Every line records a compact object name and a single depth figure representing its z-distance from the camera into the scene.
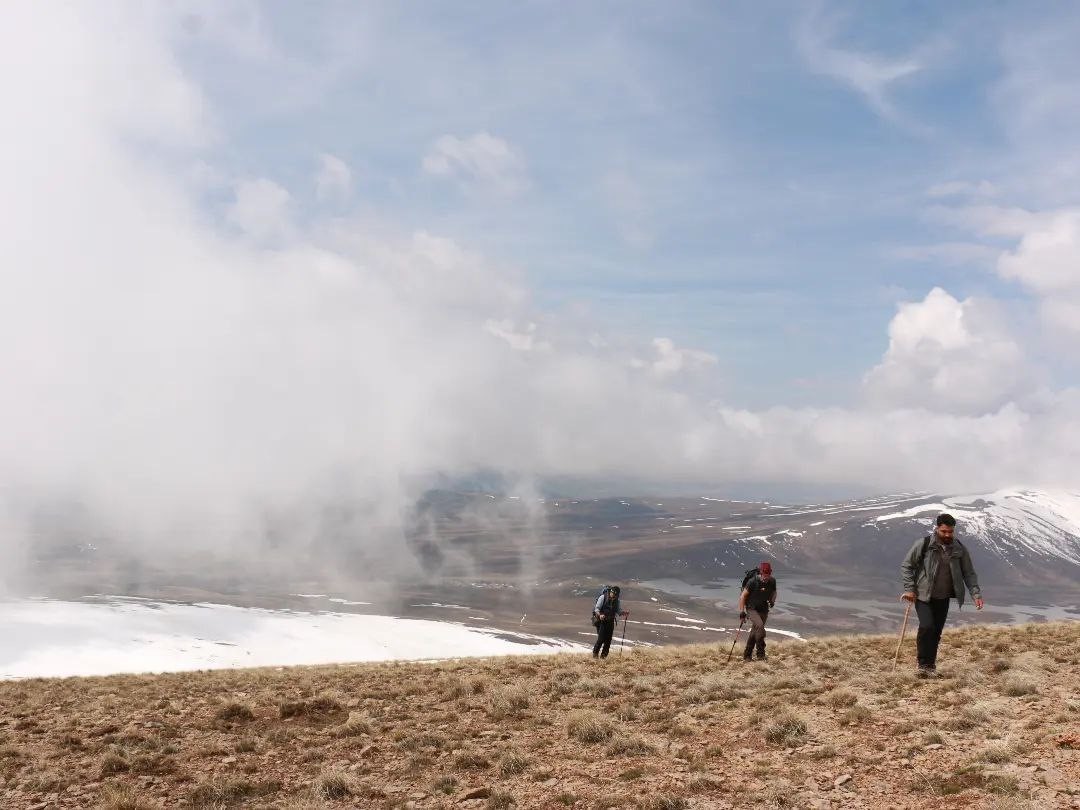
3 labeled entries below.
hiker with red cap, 20.94
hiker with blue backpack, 25.75
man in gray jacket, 15.62
